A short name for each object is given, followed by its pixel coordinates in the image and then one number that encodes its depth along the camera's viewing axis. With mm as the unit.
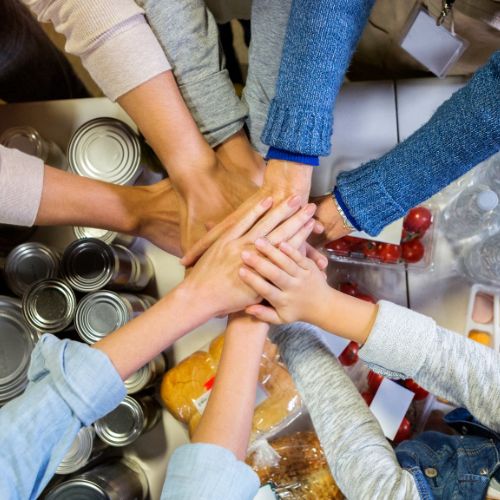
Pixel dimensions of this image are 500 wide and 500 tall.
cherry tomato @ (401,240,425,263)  966
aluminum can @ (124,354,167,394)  890
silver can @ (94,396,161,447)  890
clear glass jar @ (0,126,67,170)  1038
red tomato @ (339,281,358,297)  969
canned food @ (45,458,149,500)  817
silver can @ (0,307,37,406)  860
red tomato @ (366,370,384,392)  946
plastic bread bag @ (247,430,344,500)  868
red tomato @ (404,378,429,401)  930
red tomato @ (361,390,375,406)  948
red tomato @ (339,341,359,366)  960
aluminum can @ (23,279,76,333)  864
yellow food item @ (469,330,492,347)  919
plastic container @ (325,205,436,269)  959
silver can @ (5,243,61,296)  923
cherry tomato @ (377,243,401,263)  964
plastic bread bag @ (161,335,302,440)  931
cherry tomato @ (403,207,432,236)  951
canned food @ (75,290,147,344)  860
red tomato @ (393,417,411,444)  915
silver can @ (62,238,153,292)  879
